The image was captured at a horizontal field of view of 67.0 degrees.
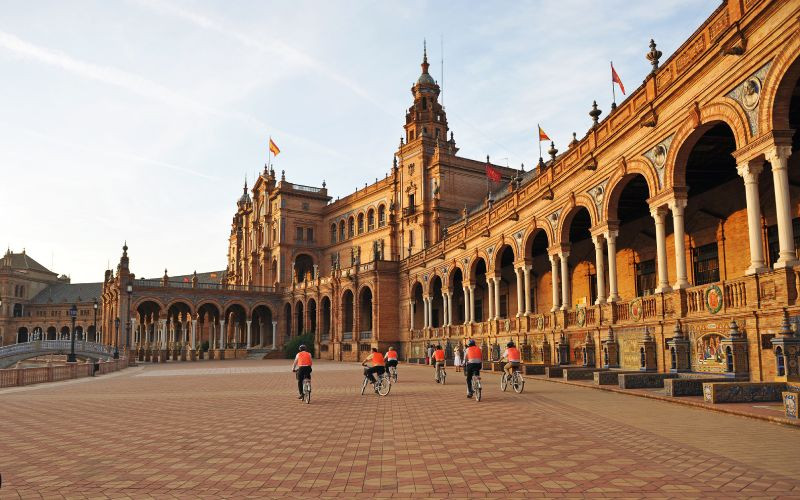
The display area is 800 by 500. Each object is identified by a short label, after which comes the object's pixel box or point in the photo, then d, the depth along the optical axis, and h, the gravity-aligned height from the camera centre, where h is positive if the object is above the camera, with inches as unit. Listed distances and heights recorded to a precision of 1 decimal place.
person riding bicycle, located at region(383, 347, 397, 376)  800.9 -48.4
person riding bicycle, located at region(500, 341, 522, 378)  671.1 -42.9
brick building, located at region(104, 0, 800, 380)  525.7 +138.7
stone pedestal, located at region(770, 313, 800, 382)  457.7 -27.5
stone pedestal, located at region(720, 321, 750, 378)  526.3 -33.6
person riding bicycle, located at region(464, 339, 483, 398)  610.9 -42.1
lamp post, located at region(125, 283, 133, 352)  2034.6 -24.8
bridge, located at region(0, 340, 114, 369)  2059.5 -74.4
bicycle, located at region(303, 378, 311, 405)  622.5 -69.5
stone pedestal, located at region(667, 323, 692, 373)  622.5 -38.0
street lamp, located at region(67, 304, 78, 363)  1411.3 -61.3
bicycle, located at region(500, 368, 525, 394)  679.1 -69.2
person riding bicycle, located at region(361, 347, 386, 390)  682.8 -46.5
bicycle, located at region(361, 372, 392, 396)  687.1 -71.4
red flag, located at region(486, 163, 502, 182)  1878.7 +453.6
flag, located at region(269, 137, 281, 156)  2784.2 +809.5
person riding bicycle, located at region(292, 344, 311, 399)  628.4 -44.1
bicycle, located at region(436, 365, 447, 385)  859.4 -75.7
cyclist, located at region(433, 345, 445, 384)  853.2 -49.6
